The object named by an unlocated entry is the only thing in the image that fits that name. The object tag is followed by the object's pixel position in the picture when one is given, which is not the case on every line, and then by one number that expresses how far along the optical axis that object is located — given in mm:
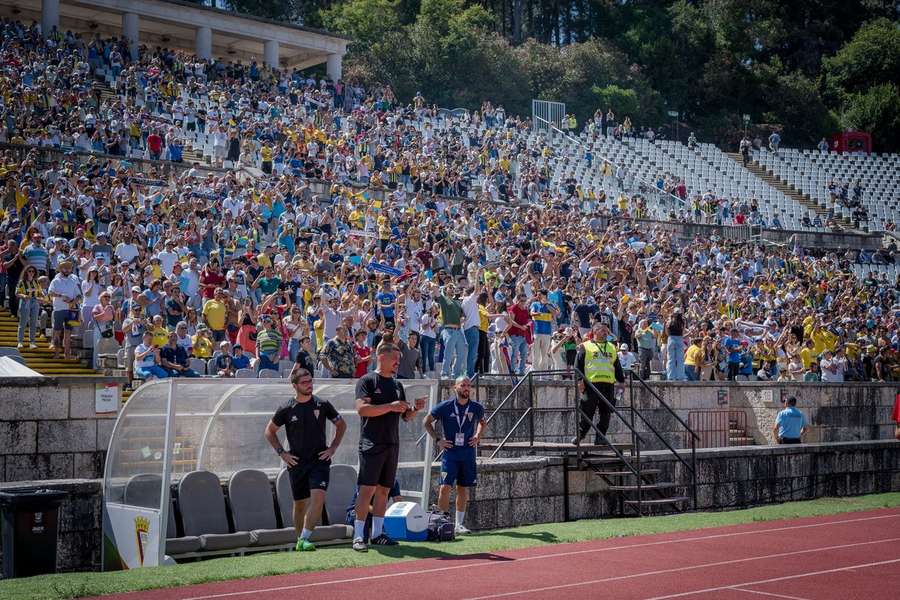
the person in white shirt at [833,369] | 27734
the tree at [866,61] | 71625
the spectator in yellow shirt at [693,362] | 24469
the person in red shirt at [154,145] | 27984
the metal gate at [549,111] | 50659
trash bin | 10383
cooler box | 11641
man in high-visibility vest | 16500
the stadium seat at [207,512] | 11047
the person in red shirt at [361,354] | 17656
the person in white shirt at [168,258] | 19625
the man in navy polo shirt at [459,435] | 12203
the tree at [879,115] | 68188
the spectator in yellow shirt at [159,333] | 15984
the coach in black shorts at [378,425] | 10703
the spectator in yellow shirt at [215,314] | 17859
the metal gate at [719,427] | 24031
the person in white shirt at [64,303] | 16797
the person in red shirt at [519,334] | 20594
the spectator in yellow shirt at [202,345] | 17219
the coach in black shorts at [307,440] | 10648
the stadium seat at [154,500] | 10734
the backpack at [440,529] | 11875
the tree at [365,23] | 61375
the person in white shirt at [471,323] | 19469
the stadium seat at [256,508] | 11328
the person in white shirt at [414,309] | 20188
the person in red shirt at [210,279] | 19188
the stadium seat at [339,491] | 12289
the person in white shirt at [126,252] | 19359
